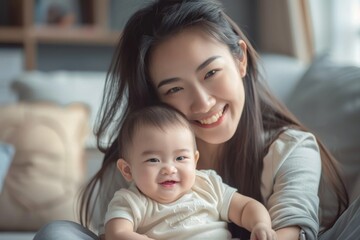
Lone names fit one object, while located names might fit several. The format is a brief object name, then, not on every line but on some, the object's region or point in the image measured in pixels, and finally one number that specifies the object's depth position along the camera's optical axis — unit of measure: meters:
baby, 1.29
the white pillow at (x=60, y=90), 2.77
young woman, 1.34
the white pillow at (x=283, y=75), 2.60
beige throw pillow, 2.49
